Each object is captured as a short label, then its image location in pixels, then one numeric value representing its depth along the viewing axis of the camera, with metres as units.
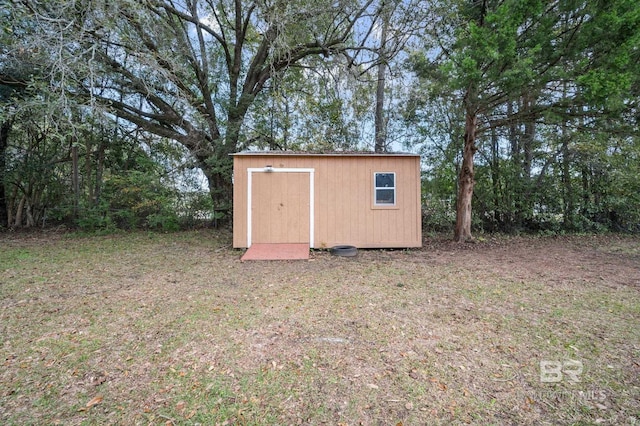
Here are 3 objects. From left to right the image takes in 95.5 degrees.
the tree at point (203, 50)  5.61
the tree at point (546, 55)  4.26
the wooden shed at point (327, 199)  6.77
